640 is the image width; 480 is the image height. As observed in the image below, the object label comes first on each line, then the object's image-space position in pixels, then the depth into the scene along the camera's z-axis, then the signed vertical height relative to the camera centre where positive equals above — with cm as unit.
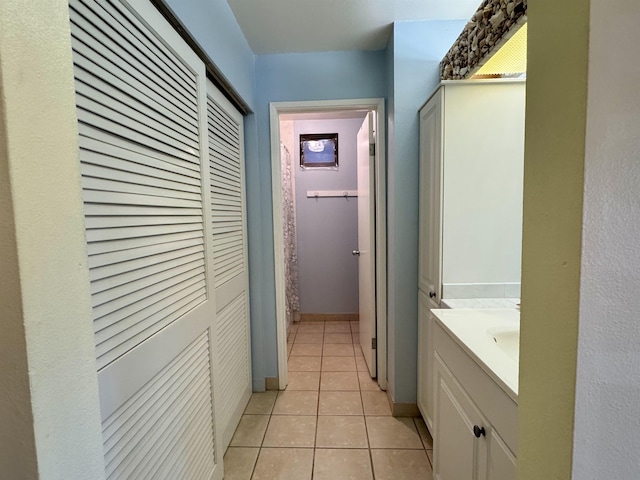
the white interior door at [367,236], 214 -13
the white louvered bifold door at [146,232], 72 -3
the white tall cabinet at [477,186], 140 +15
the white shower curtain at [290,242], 308 -24
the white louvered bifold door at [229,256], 156 -20
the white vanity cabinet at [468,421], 76 -62
